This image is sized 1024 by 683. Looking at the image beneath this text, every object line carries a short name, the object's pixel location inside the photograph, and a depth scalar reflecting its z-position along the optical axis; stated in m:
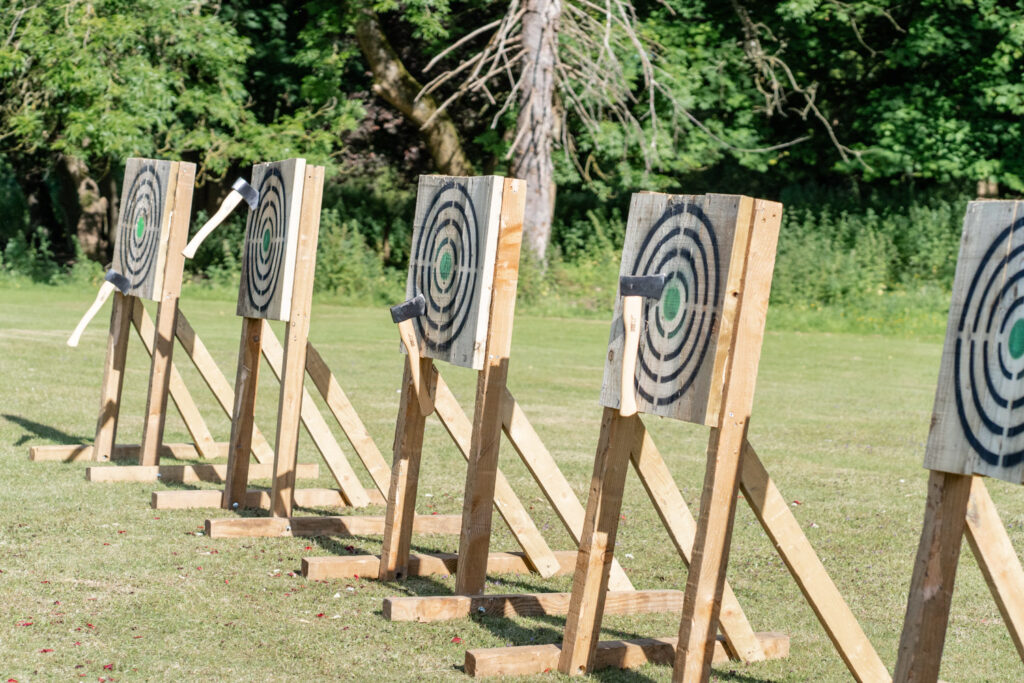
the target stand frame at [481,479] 11.44
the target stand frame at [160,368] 16.84
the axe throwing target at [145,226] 17.16
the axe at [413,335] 11.96
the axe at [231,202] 14.42
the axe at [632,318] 9.52
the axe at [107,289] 15.57
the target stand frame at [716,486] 9.01
